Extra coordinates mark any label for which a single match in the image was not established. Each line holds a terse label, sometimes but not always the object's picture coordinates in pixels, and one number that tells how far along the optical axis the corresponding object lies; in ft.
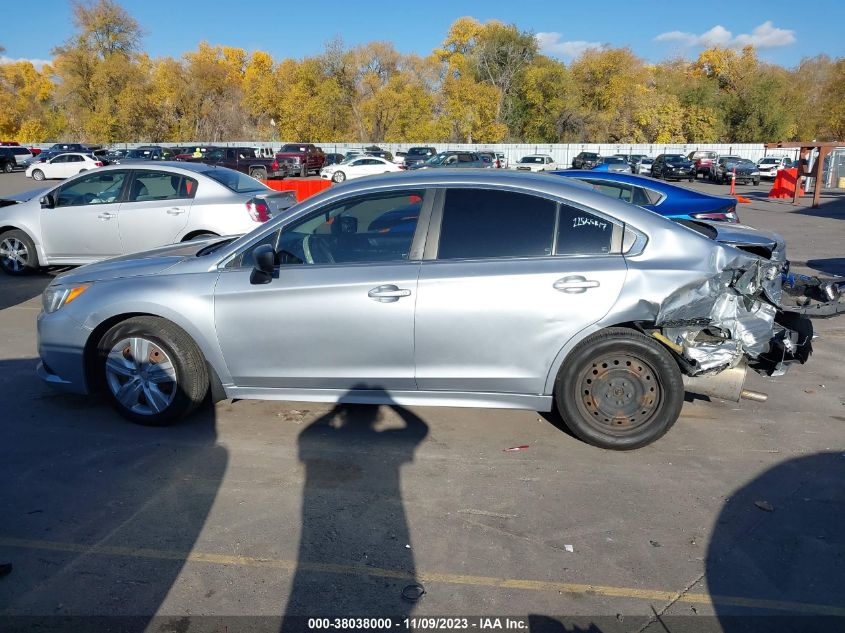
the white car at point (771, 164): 134.82
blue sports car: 29.55
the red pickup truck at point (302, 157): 137.80
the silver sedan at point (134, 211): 30.45
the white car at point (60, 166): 125.29
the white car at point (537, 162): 138.34
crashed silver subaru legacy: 14.25
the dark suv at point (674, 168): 140.77
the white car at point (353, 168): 117.08
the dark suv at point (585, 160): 148.97
